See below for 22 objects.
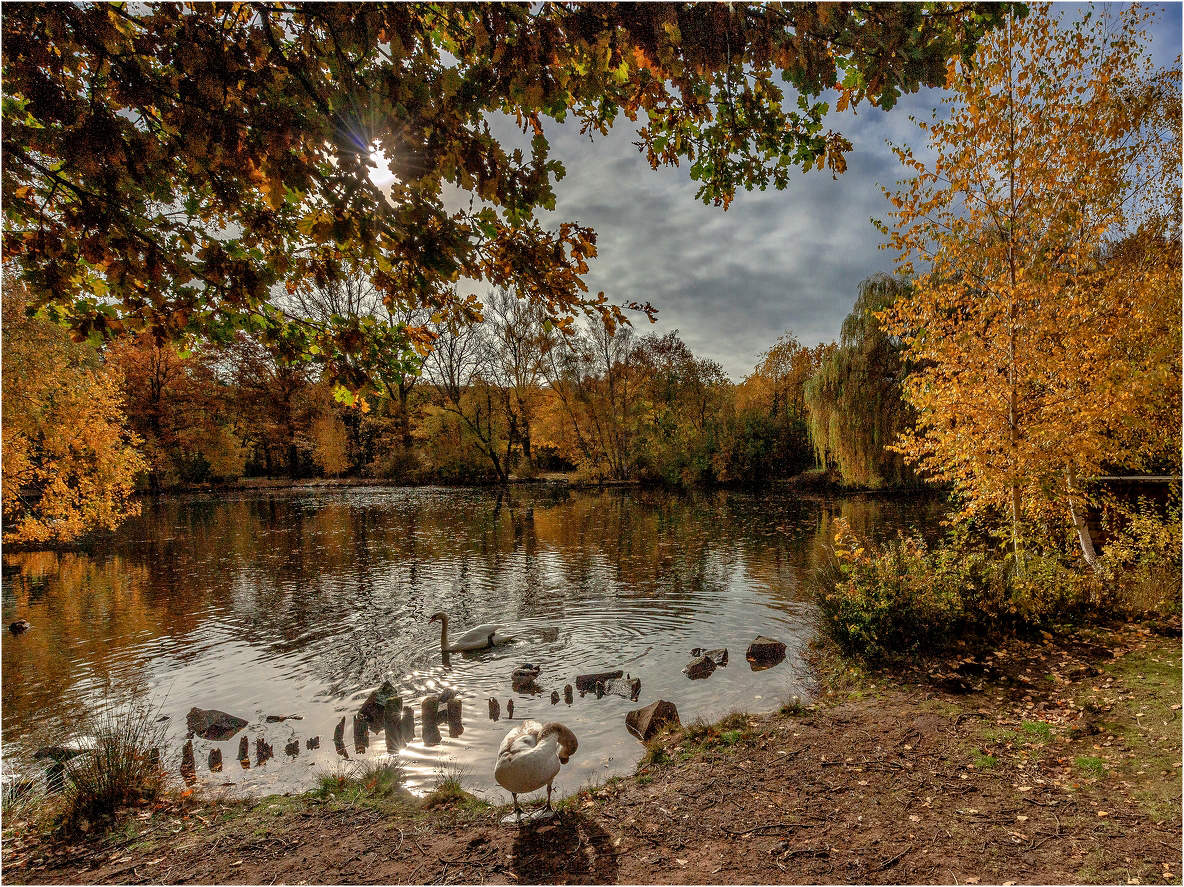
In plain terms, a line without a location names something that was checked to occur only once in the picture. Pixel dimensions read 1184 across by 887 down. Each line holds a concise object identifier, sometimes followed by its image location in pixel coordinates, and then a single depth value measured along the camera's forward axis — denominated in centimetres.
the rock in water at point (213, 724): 632
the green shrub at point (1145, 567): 760
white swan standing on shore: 424
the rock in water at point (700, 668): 769
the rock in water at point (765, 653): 802
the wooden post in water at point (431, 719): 611
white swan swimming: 883
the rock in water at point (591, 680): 726
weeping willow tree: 2139
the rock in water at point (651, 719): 598
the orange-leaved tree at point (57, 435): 1230
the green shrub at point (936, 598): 712
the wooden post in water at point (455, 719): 629
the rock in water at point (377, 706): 651
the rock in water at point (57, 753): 552
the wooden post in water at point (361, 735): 591
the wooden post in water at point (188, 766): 536
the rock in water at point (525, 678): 738
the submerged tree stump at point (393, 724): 604
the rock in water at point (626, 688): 709
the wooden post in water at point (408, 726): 614
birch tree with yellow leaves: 728
